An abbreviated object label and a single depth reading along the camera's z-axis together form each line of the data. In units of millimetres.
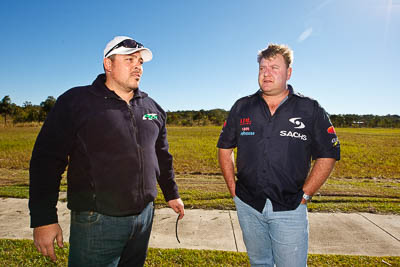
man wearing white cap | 1856
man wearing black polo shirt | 2258
